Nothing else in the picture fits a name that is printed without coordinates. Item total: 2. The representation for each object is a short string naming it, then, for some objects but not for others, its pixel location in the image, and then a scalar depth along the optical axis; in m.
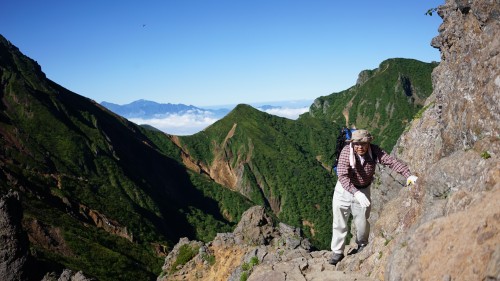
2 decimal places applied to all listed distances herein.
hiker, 11.82
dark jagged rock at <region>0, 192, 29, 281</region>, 30.14
